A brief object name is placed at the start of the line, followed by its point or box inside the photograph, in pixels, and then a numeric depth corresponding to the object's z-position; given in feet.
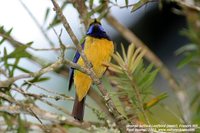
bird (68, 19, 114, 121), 22.54
